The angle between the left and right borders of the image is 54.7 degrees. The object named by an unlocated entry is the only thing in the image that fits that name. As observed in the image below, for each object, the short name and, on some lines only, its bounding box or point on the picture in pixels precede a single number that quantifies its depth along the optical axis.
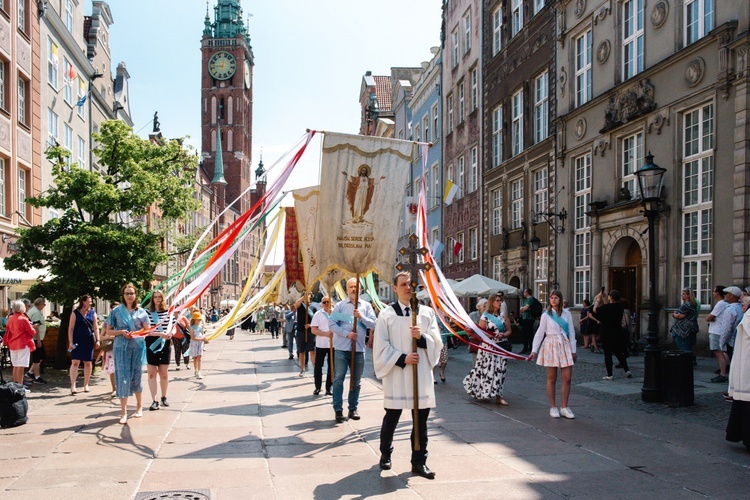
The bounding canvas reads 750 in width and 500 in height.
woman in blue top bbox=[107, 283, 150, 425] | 9.98
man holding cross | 7.04
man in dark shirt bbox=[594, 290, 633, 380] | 13.86
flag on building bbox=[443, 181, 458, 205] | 26.12
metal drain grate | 6.14
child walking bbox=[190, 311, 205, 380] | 16.70
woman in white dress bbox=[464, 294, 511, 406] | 11.49
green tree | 15.47
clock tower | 104.75
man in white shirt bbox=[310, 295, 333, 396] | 12.54
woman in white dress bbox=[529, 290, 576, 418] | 10.13
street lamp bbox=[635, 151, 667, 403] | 11.28
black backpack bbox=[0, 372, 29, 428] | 9.74
